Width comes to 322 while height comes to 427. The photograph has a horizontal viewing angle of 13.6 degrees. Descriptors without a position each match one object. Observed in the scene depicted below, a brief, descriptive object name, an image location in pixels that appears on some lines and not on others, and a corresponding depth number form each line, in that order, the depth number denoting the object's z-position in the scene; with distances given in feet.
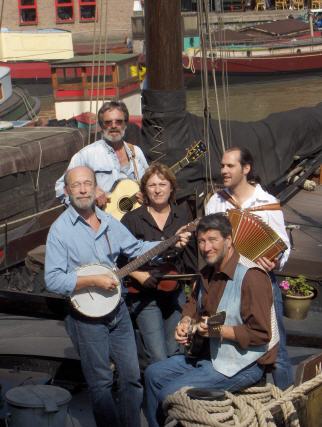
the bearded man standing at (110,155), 26.20
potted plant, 35.37
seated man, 19.59
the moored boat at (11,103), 103.00
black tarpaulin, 33.65
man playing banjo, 21.30
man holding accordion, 22.99
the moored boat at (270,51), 184.82
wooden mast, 31.75
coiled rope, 18.89
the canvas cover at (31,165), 53.41
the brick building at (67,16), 224.72
